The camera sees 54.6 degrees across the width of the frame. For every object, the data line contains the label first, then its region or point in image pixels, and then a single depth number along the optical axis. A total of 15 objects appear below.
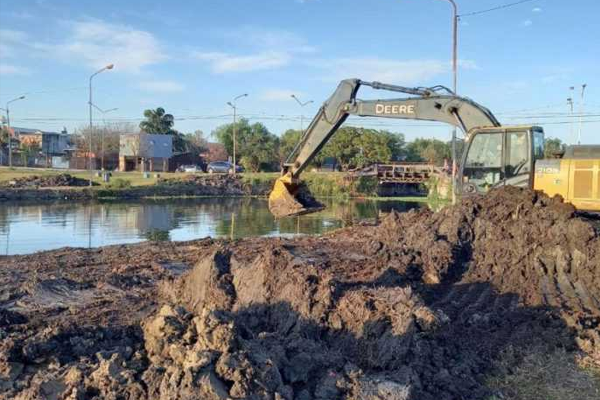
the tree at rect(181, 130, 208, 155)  90.42
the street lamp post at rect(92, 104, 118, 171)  71.28
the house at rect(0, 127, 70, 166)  78.62
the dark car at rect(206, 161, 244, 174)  68.56
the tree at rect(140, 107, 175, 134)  89.31
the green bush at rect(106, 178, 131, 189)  47.62
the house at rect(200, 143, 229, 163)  85.94
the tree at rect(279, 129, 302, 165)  75.25
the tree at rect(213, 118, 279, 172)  70.32
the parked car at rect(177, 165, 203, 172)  71.54
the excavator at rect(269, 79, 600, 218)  13.26
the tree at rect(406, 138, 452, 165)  77.39
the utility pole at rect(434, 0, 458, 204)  26.16
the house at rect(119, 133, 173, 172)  73.81
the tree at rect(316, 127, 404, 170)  66.81
